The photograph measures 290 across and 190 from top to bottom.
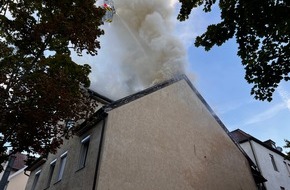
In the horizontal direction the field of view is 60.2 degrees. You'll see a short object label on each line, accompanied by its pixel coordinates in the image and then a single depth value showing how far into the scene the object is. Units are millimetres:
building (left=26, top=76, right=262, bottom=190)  10844
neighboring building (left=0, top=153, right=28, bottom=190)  25547
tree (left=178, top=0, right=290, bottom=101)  8352
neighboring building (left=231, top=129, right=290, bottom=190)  22672
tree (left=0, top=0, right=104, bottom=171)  7748
